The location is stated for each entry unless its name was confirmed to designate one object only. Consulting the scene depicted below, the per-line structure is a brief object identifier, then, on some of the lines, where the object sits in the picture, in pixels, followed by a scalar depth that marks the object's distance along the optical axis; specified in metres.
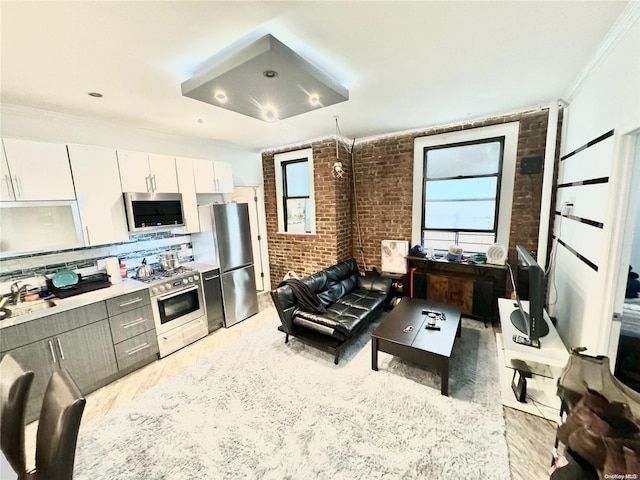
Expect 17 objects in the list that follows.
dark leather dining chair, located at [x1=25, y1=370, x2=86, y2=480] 1.01
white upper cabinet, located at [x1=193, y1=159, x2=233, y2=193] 3.55
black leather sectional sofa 2.77
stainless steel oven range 2.96
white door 4.84
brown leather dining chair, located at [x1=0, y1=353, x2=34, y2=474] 1.22
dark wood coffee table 2.25
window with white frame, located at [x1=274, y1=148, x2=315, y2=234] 4.55
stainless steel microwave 2.93
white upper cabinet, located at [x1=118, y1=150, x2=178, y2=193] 2.88
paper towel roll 2.90
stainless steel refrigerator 3.53
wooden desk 3.43
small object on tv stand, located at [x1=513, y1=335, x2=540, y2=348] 2.20
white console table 2.04
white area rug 1.70
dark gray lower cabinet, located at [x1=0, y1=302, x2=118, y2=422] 2.10
